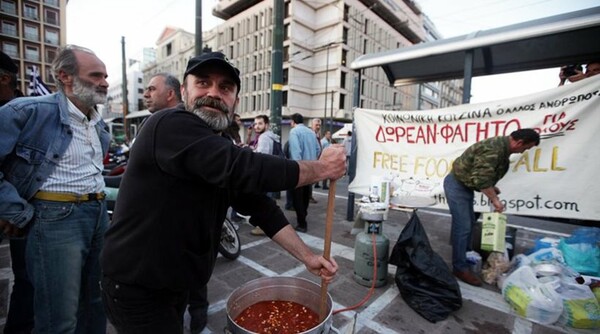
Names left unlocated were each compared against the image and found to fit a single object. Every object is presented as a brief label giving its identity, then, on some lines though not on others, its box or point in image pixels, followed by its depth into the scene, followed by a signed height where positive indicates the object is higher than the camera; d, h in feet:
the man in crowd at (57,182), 5.02 -0.82
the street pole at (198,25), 26.53 +11.72
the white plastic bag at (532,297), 8.54 -4.49
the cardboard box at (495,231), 10.93 -2.96
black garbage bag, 9.05 -4.23
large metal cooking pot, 5.45 -3.02
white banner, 12.30 +0.45
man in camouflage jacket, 10.43 -0.91
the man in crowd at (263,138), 16.81 +0.66
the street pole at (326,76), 104.79 +29.38
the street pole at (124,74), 60.34 +15.38
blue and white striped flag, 13.93 +2.76
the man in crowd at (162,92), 9.92 +1.92
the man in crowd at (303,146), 17.24 +0.24
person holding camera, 13.17 +4.52
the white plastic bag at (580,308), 8.48 -4.63
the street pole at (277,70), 20.13 +6.03
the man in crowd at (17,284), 6.92 -3.67
